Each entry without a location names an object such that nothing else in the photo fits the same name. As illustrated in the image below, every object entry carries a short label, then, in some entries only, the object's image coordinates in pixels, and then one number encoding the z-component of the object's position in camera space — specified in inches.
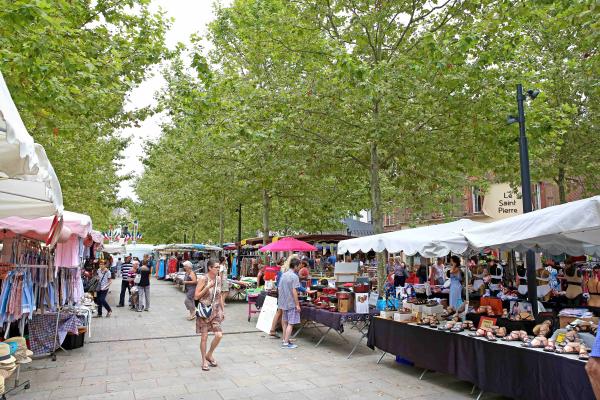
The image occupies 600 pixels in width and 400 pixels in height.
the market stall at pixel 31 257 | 127.0
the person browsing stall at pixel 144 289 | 609.9
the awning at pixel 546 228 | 190.9
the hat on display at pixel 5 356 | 197.1
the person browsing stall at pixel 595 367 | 115.1
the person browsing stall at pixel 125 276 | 653.1
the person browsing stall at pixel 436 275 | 689.0
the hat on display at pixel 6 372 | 188.9
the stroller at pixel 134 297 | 623.5
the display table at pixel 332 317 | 341.1
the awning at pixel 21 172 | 116.9
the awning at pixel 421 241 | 300.2
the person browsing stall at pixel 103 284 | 528.1
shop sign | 481.7
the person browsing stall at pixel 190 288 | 527.8
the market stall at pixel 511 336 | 192.4
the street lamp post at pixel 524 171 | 332.8
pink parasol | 684.7
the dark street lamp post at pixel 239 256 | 972.9
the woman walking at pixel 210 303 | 288.0
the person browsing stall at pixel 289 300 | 370.3
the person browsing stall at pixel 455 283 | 472.4
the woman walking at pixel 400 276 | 697.0
